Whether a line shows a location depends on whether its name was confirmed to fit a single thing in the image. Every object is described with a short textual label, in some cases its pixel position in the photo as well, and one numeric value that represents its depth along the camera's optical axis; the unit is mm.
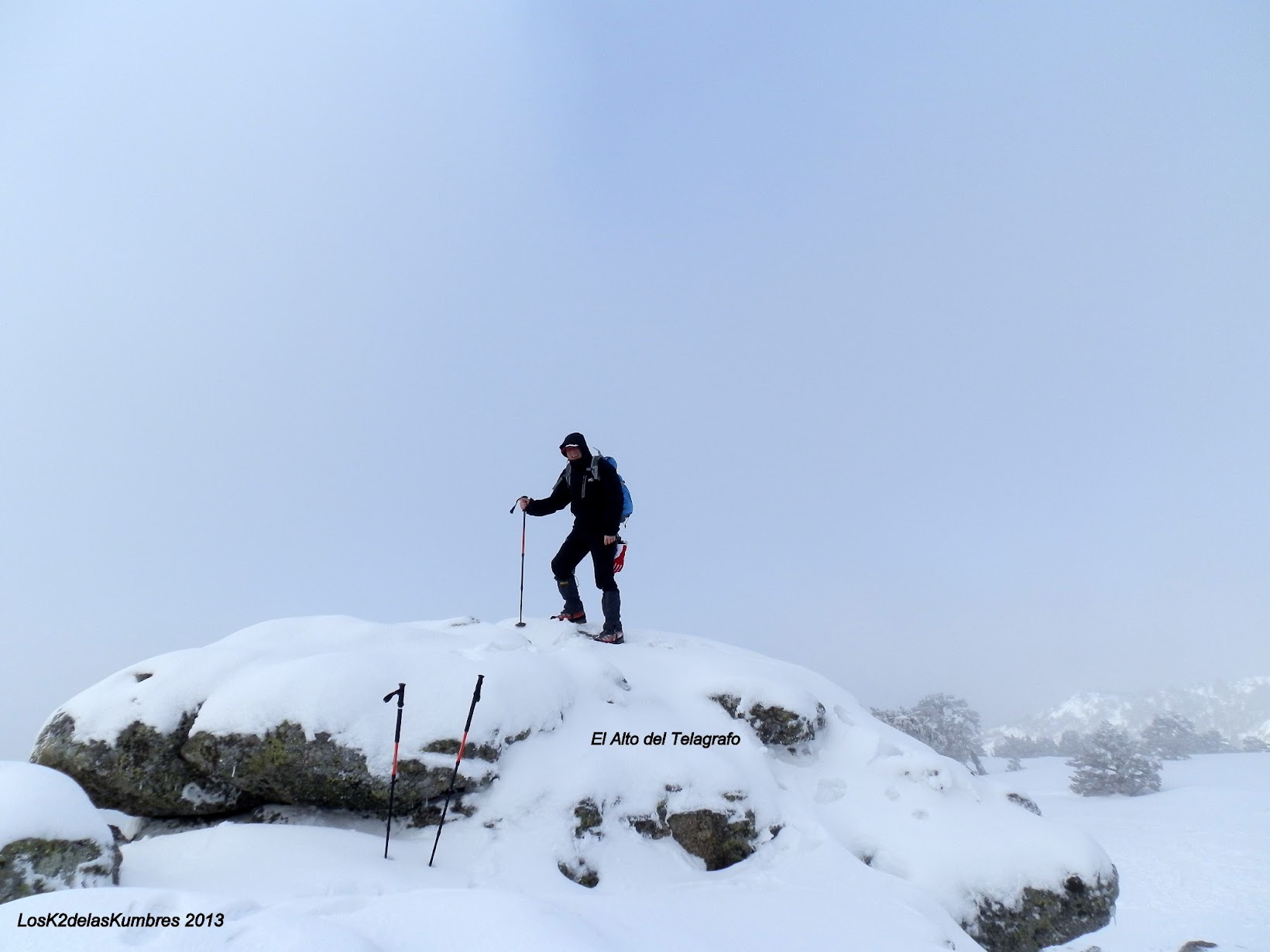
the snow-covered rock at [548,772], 7102
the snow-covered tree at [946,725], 45000
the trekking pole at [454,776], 6253
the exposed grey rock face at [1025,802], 9992
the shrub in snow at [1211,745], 64312
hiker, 12000
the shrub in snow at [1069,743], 71125
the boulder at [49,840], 4445
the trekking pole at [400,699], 6102
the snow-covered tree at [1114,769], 40375
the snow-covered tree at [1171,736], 60750
